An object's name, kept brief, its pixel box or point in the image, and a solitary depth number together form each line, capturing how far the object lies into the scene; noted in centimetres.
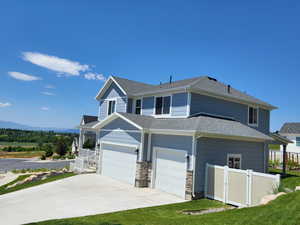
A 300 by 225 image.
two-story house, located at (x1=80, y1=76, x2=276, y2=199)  1059
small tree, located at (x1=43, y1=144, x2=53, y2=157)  3475
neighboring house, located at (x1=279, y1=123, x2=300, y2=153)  3136
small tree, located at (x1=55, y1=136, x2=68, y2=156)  3462
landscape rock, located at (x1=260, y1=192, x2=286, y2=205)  668
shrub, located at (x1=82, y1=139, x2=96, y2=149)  2859
